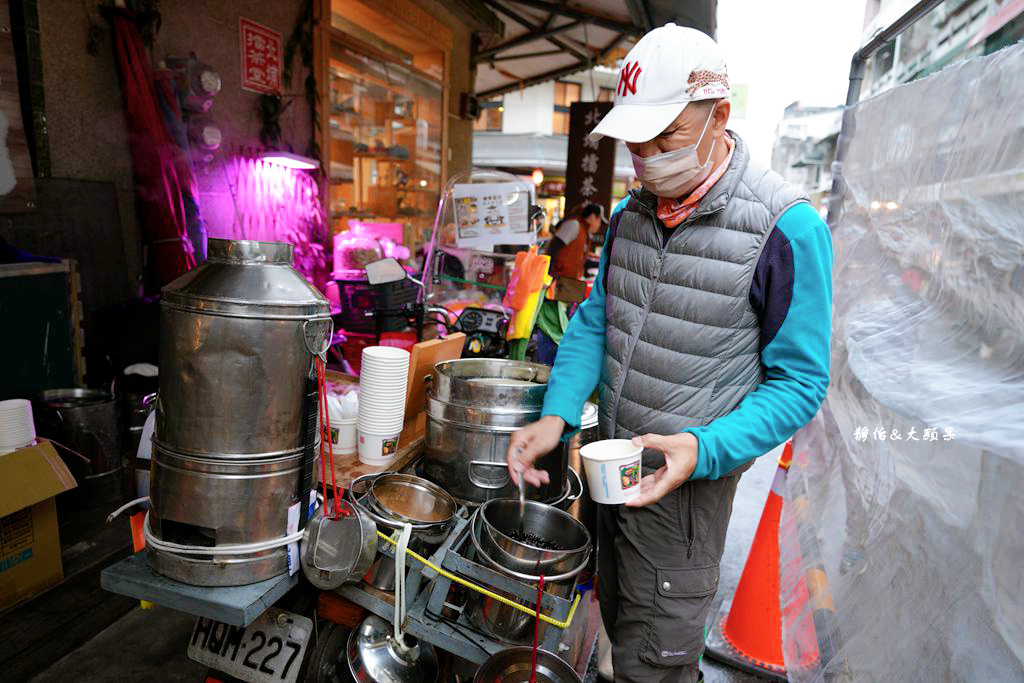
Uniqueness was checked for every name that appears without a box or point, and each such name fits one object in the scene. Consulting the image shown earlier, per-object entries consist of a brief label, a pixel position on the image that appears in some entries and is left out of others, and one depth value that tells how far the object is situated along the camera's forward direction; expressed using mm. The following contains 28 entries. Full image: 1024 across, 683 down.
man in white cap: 1685
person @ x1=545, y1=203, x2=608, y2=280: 7309
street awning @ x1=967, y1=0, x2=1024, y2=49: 1711
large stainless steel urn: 1805
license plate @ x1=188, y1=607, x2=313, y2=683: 2191
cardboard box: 2908
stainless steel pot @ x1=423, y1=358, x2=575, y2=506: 2541
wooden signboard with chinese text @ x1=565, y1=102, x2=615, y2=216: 11969
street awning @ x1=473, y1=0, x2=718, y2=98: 7701
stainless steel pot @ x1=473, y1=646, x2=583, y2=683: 1950
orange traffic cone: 3242
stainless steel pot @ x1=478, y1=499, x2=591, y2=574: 2033
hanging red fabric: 4668
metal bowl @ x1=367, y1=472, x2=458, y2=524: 2498
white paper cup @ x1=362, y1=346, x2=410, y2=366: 2689
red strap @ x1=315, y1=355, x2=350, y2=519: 1978
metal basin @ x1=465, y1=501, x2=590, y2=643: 2055
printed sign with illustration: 5117
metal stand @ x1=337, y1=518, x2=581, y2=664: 2008
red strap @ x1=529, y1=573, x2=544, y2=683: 1884
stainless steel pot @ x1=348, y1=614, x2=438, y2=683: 2271
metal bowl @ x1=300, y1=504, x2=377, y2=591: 2000
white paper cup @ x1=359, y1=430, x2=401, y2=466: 2764
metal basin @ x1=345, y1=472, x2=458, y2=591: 2205
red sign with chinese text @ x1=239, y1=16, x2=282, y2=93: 5793
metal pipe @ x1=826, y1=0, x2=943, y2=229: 2838
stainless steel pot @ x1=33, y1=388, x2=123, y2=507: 3695
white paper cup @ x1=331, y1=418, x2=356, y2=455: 2840
